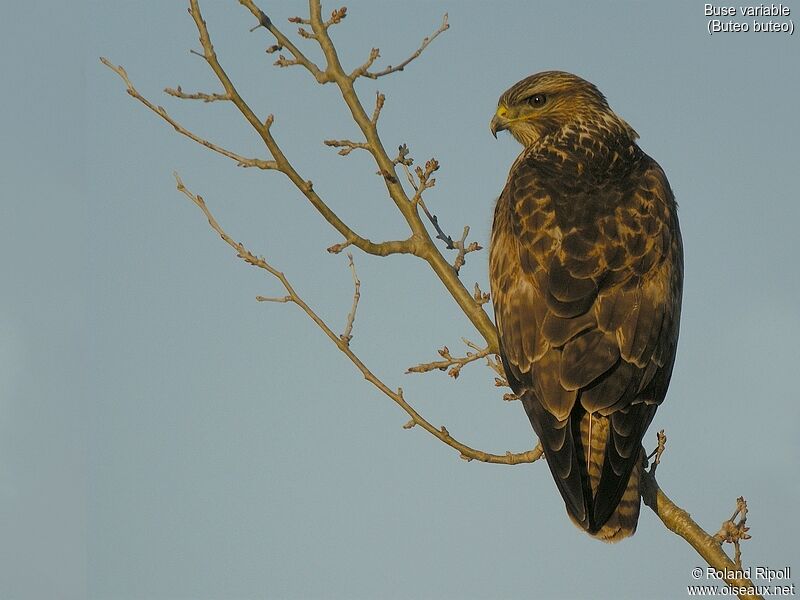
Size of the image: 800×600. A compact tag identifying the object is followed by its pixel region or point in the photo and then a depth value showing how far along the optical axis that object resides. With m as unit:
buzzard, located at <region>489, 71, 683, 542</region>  11.71
